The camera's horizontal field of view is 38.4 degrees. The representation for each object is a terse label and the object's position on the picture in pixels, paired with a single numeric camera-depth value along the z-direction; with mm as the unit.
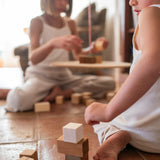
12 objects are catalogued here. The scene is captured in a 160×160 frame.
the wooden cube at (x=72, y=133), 570
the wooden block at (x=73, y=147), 580
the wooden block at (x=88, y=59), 1351
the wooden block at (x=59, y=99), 1436
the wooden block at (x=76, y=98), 1426
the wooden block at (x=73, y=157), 597
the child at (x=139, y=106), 496
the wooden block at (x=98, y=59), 1385
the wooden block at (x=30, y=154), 633
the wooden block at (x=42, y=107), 1278
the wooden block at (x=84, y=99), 1416
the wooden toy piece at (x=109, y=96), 1471
